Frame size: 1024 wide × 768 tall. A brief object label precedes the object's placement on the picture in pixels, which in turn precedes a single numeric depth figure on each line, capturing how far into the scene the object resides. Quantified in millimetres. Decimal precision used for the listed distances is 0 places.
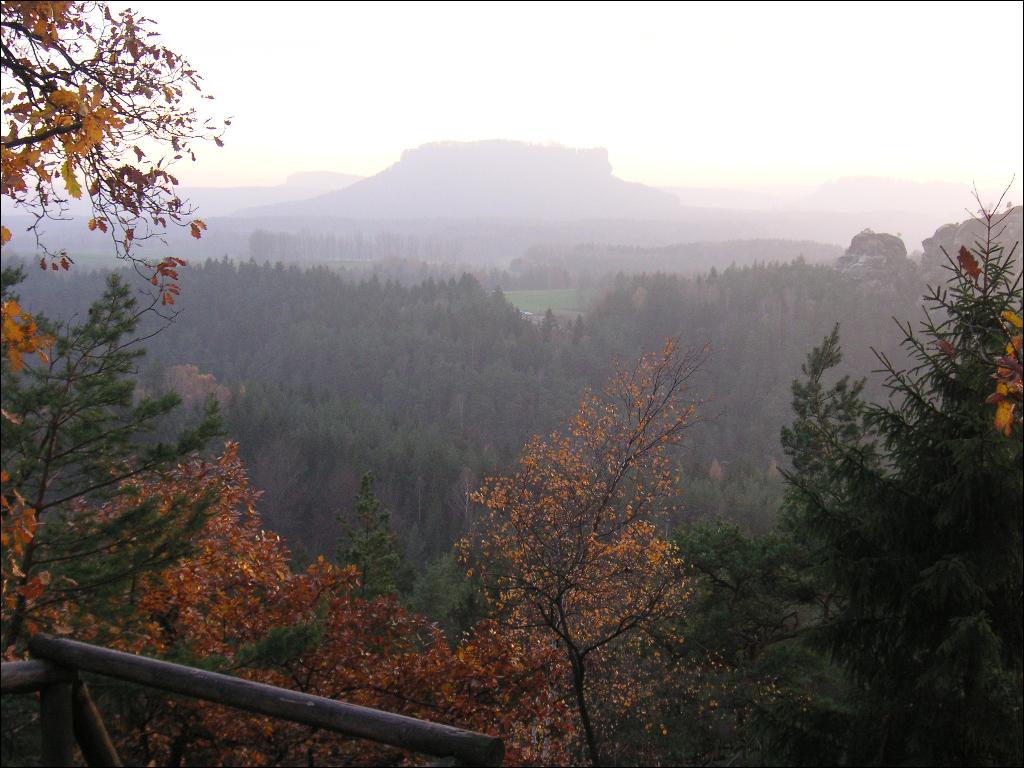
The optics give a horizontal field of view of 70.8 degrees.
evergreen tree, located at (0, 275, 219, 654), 6938
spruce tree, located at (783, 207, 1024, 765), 5672
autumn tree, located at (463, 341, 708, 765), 9258
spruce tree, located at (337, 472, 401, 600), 17312
